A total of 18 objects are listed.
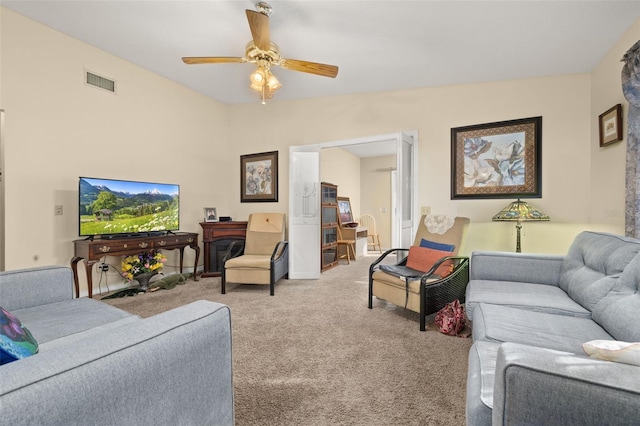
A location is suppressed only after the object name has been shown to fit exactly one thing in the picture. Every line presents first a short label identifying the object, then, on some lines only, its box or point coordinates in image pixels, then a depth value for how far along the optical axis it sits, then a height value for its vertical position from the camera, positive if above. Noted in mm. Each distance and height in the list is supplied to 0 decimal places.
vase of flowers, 3615 -661
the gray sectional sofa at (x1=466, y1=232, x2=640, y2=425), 731 -478
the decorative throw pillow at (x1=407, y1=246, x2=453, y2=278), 2883 -479
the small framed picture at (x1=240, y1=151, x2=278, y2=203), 5016 +597
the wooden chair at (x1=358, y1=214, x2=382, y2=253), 7855 -454
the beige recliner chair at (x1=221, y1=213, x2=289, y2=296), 3738 -597
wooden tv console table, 3152 -395
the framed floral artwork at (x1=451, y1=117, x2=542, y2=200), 3691 +679
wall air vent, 3455 +1536
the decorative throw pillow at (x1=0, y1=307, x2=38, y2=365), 738 -350
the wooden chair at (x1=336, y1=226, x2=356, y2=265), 6078 -665
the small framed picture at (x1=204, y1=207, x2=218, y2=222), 4746 -26
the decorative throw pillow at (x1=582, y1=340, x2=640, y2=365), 817 -393
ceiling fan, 2516 +1382
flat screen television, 3252 +54
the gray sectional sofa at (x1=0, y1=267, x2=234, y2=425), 598 -394
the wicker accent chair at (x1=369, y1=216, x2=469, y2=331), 2627 -643
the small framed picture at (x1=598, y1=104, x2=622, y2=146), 2811 +861
